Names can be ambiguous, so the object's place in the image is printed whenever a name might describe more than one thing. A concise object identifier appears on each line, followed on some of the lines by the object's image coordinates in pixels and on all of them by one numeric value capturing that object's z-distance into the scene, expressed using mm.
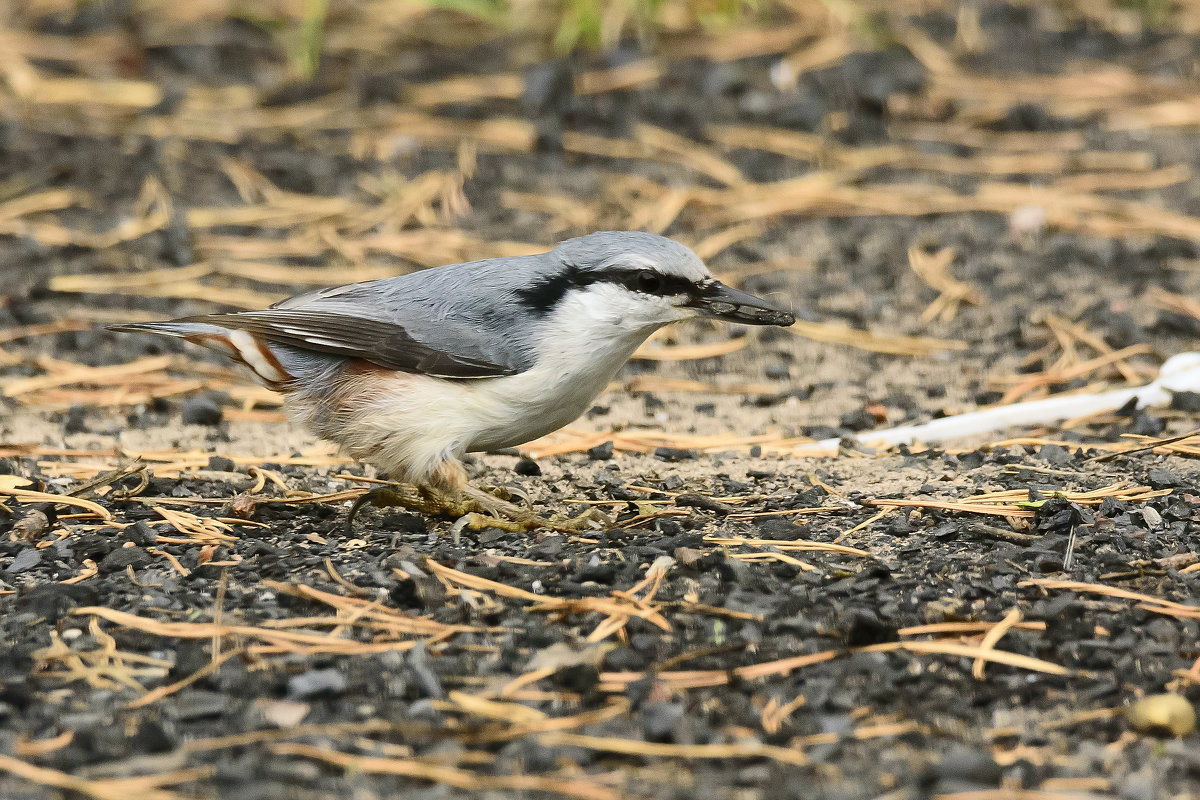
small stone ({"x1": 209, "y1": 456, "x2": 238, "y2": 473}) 7086
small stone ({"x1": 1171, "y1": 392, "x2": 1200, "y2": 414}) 7520
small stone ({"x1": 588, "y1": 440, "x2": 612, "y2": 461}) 7621
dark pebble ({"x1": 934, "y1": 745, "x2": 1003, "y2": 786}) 3955
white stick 7574
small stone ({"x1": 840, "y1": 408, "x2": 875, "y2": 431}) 7957
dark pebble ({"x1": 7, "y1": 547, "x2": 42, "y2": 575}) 5570
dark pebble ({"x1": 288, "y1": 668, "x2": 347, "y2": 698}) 4477
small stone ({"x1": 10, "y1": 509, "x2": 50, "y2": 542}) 5840
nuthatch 6203
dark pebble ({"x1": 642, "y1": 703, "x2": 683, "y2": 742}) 4223
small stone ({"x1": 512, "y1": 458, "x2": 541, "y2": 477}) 7437
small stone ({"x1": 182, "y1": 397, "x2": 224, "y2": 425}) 8195
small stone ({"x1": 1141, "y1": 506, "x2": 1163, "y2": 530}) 5824
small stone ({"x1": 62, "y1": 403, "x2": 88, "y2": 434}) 7910
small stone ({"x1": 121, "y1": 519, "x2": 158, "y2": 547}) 5824
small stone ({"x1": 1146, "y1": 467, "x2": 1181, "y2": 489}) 6230
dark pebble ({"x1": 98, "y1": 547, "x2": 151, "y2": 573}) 5559
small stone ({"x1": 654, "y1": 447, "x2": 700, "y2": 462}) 7570
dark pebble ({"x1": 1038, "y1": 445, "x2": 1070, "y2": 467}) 6852
